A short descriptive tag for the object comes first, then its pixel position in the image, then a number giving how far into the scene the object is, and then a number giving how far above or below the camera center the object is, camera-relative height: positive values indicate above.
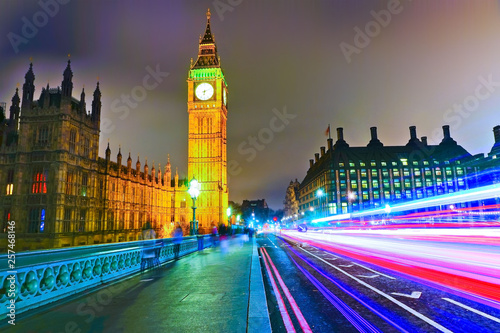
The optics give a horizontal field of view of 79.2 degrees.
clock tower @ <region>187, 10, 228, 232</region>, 75.50 +19.96
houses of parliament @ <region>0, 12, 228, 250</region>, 34.28 +4.95
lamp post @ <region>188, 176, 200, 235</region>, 19.87 +1.69
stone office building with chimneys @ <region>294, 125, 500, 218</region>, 92.12 +11.87
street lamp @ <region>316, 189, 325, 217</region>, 95.07 +1.01
